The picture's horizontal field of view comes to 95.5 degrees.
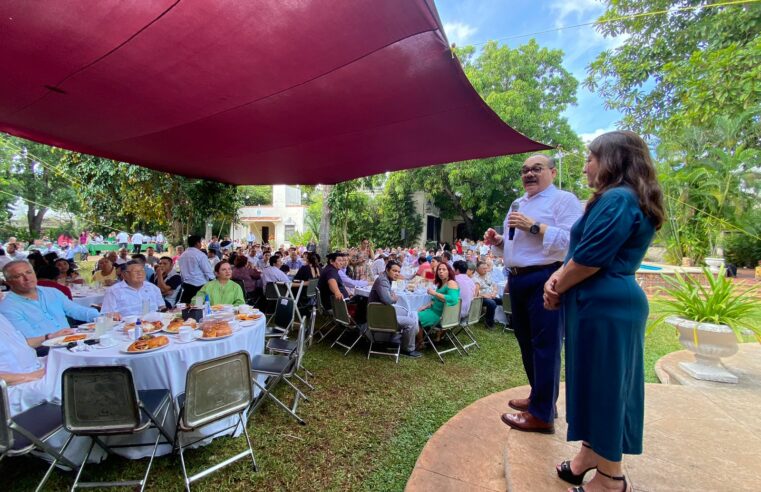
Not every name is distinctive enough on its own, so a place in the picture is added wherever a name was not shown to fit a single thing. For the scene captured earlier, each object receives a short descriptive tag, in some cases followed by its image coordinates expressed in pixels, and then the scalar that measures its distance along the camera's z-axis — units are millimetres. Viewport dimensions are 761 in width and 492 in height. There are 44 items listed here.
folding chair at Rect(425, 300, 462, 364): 4840
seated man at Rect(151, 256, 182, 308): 5736
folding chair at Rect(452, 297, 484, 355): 5285
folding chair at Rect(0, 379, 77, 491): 1959
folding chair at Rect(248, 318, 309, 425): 3127
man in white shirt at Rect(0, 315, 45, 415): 2365
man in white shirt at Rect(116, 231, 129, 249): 20938
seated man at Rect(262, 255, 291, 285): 6961
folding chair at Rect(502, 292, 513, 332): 5880
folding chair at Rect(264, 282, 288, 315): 6312
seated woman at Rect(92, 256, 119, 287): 6128
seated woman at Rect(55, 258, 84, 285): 5663
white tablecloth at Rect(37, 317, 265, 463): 2479
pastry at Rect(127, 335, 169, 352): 2553
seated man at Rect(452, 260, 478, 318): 5348
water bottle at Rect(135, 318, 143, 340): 2820
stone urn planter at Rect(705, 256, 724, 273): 9156
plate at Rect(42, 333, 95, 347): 2636
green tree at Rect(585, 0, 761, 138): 4852
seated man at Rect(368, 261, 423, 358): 4871
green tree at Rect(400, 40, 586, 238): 18141
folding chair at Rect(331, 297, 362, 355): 5035
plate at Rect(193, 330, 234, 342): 2827
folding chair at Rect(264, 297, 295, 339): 4293
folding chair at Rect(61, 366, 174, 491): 2119
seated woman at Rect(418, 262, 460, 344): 4965
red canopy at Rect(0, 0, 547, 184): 2172
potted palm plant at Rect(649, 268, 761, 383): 3385
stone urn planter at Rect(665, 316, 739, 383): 3381
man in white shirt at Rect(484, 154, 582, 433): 2049
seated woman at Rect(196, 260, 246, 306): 4344
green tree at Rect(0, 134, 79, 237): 21109
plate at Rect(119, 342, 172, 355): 2520
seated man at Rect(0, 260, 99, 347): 2959
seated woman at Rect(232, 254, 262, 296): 6641
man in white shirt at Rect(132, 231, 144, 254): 19594
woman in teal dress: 1346
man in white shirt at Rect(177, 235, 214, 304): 5642
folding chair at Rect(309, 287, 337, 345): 5637
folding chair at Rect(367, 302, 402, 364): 4562
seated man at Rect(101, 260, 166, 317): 3871
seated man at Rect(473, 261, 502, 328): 6738
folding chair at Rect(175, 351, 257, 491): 2271
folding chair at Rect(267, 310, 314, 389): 3389
